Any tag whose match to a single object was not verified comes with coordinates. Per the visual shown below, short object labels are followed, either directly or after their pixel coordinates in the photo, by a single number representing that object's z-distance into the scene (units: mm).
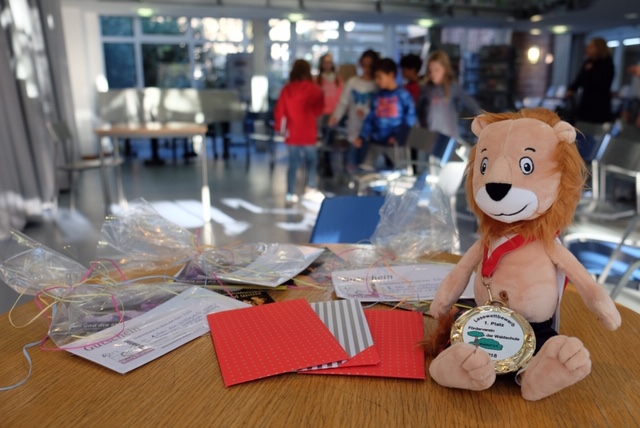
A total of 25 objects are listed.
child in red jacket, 5020
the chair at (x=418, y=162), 3250
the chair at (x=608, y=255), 1926
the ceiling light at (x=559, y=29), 12084
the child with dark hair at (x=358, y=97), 5234
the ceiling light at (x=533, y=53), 13701
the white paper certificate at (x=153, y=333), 845
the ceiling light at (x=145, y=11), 8856
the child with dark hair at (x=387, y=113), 4457
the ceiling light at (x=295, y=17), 9705
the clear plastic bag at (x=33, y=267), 981
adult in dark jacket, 5805
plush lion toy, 708
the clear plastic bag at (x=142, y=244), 1223
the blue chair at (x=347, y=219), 1765
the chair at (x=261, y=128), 7338
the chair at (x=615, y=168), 2710
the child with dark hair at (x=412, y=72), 5512
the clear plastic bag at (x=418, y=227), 1305
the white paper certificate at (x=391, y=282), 1090
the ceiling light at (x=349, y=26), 11311
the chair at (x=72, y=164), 4527
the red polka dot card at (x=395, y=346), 792
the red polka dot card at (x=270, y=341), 802
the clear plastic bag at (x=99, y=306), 922
